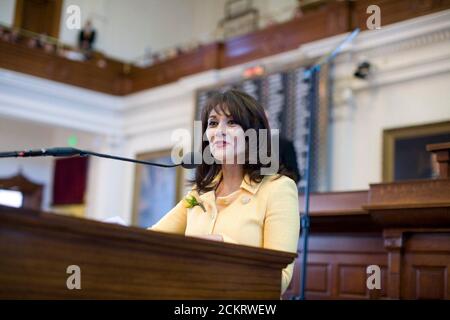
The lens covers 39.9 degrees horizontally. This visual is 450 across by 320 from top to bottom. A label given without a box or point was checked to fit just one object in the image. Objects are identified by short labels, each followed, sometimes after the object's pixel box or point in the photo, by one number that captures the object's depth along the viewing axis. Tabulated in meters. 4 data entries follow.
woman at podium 2.19
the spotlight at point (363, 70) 8.36
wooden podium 1.35
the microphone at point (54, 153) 2.22
